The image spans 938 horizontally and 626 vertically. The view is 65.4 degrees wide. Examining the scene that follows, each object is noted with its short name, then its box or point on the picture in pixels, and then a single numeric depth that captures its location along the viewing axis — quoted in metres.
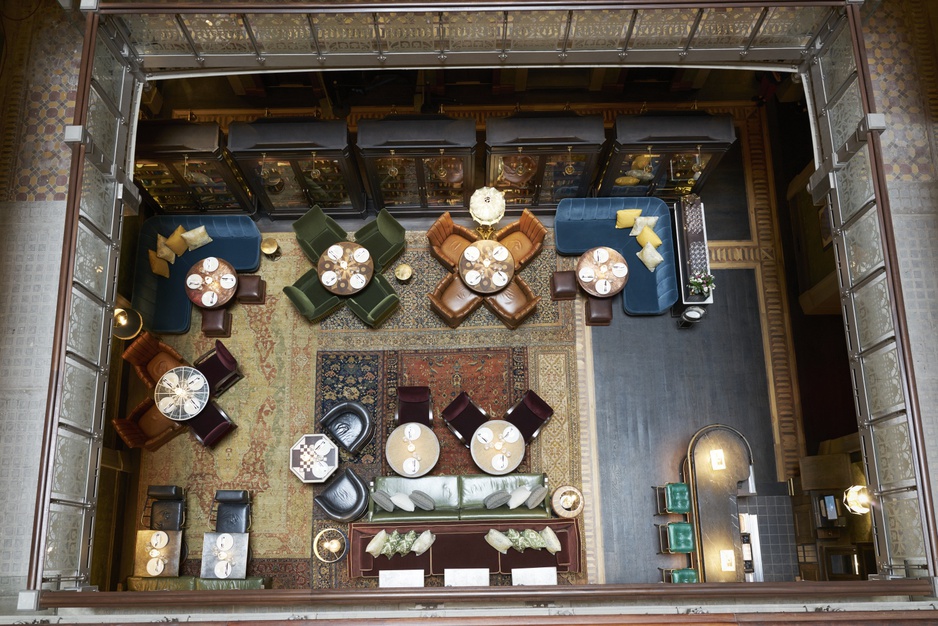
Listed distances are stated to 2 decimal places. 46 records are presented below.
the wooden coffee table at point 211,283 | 8.81
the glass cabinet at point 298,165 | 8.15
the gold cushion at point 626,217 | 9.27
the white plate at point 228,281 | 8.84
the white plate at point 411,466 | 8.09
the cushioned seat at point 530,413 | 8.43
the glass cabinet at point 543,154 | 8.16
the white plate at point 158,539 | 8.12
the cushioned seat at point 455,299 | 8.86
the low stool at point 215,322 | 8.95
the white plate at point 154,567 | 8.03
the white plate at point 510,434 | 8.19
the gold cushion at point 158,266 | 9.09
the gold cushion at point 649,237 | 9.15
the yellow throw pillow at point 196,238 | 9.15
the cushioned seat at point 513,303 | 8.86
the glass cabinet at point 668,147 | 8.24
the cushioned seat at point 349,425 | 8.36
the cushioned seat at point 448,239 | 8.89
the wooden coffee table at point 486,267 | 8.68
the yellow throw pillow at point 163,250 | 9.15
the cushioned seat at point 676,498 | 8.27
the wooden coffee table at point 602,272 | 8.94
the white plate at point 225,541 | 7.97
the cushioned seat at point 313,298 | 8.87
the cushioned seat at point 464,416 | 8.39
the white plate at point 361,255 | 8.77
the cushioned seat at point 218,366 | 8.57
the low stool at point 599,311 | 9.08
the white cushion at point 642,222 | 9.27
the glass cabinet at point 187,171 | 8.18
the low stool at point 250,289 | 9.01
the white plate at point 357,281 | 8.73
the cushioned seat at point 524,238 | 8.95
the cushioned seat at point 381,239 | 8.98
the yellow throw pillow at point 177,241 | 9.13
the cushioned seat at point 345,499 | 8.19
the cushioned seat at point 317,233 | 8.91
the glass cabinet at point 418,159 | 8.12
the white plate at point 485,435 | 8.20
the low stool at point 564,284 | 9.05
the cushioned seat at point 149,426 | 8.44
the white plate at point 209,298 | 8.80
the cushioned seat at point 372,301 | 8.84
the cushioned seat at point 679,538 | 8.10
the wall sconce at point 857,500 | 7.72
